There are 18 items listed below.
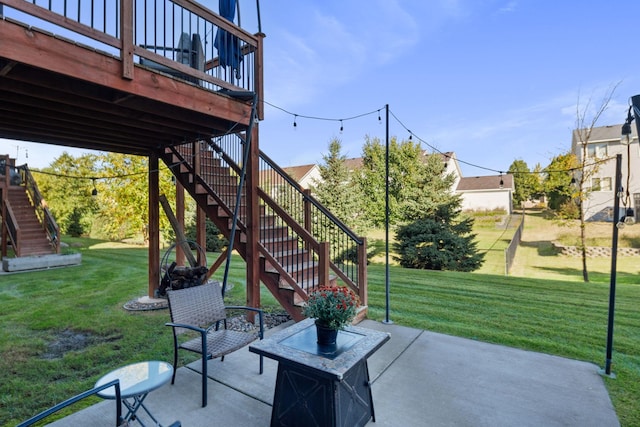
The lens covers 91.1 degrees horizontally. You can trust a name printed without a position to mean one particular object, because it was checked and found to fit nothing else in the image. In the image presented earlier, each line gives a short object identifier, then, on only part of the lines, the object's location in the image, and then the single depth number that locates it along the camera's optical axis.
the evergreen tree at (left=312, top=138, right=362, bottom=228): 14.27
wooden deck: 2.57
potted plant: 2.29
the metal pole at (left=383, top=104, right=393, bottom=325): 4.46
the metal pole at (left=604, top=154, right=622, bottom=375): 3.03
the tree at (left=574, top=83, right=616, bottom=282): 9.20
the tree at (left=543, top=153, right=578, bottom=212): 10.68
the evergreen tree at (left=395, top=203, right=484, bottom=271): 11.38
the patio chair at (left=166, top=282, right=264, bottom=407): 2.71
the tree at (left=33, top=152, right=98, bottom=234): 18.33
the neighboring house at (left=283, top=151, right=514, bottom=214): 27.84
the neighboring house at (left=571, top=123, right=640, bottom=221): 16.59
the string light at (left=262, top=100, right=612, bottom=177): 4.68
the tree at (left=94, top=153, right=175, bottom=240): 12.45
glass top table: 1.86
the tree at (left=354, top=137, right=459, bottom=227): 15.83
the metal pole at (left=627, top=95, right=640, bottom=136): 2.77
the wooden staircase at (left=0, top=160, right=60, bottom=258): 9.63
